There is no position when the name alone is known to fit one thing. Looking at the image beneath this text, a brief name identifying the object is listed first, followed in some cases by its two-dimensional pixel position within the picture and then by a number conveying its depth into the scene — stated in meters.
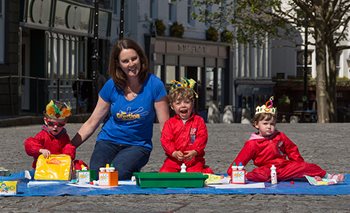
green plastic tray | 10.53
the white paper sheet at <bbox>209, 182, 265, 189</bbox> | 10.61
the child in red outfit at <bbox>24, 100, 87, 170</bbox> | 11.50
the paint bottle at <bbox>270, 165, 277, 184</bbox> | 11.06
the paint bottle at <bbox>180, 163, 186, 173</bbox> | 11.02
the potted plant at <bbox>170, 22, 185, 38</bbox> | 50.72
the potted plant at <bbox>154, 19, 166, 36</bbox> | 48.62
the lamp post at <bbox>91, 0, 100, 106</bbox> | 33.72
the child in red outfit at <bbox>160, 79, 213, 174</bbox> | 11.26
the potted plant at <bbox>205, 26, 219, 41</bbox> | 55.34
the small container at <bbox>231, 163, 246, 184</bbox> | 10.85
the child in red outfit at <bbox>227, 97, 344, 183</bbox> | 11.38
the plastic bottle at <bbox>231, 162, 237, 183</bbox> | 10.84
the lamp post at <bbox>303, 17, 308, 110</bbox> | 51.26
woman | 11.45
